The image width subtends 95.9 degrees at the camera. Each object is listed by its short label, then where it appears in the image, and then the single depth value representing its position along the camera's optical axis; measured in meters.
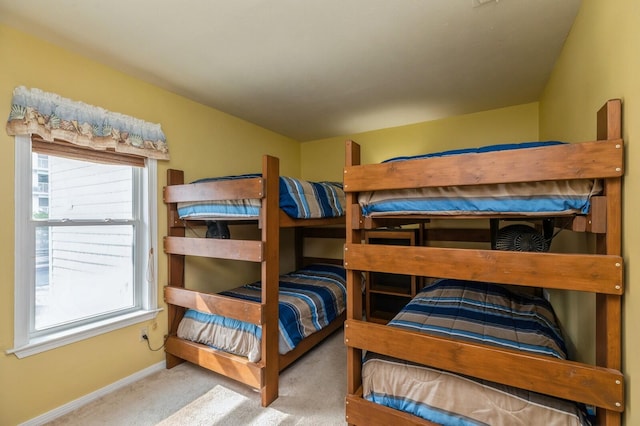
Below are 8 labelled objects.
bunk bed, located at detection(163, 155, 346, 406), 1.97
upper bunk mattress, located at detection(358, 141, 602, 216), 1.15
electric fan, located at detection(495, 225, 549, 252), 1.70
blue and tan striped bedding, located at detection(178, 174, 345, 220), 2.09
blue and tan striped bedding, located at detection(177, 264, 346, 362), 2.14
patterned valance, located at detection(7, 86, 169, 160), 1.73
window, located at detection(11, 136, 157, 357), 1.78
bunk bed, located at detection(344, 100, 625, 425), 1.06
